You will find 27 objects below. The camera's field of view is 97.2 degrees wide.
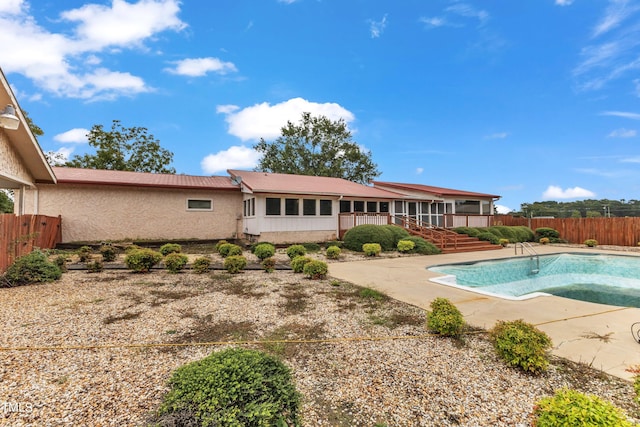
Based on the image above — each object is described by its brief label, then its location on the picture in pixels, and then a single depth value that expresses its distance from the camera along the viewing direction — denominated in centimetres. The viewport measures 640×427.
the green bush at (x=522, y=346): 308
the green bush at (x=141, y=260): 800
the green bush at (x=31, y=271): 647
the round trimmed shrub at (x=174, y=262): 822
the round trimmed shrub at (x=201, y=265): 824
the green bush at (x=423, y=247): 1374
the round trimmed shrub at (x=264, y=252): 985
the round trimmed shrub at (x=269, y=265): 873
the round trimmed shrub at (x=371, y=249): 1259
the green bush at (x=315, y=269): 787
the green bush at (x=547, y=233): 1975
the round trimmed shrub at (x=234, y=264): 839
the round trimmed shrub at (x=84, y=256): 933
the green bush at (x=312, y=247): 1359
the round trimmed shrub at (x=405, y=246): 1359
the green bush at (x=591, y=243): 1700
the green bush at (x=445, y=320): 402
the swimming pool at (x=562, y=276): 884
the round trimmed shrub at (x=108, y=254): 959
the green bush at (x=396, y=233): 1466
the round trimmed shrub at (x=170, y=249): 1086
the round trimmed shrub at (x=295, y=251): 1019
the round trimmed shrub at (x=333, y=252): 1162
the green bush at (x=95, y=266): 811
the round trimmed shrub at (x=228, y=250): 1029
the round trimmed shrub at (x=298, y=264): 859
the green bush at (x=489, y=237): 1705
